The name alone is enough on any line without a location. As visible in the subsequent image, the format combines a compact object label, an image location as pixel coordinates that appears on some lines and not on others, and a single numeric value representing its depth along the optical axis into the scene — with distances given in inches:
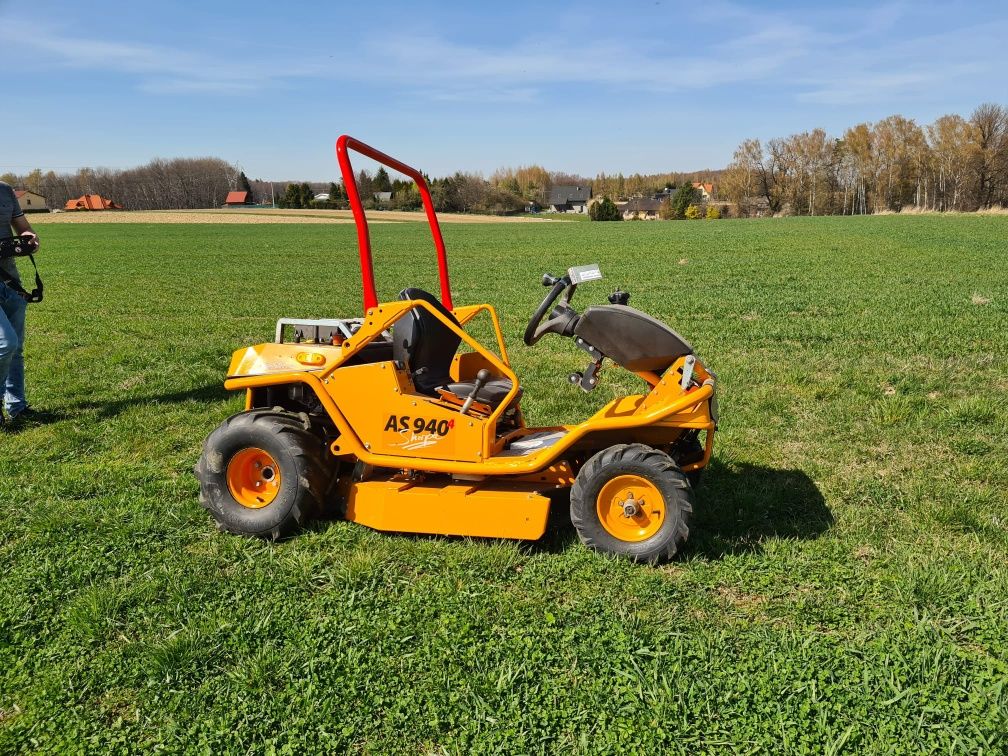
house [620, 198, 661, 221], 4441.4
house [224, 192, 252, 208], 4667.8
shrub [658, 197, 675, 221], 3850.9
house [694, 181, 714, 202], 4671.3
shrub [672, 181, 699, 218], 3816.4
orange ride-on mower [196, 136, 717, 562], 168.7
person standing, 269.6
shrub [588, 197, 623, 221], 3437.5
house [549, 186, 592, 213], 5324.8
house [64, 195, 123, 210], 3944.9
